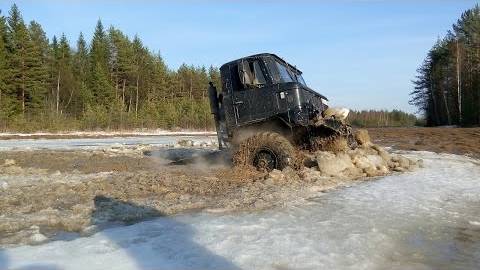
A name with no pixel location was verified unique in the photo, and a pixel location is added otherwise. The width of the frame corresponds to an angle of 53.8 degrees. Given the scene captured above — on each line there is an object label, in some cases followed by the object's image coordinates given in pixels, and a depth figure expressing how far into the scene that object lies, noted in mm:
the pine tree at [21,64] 54844
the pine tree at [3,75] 51212
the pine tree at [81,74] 62619
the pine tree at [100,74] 62641
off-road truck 9500
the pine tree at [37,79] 55812
